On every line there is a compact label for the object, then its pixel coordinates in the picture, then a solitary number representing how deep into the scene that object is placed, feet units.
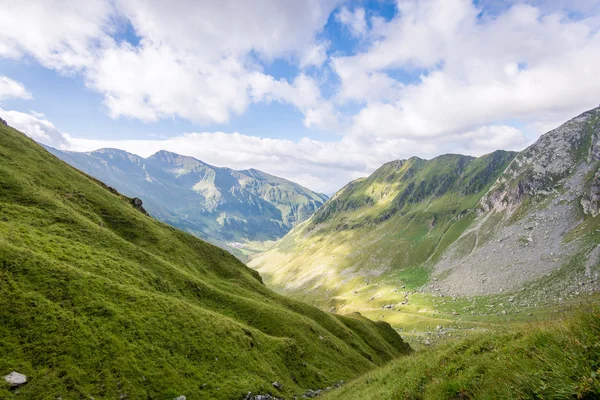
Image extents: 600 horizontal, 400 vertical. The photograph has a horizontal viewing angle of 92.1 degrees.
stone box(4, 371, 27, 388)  62.23
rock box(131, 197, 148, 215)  249.75
